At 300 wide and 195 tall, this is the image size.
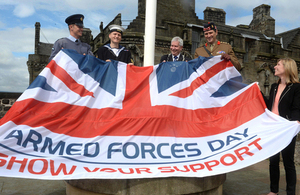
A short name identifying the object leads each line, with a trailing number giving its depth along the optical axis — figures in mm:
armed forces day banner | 2682
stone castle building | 17625
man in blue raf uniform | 3818
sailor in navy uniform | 4113
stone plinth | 2604
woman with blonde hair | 3244
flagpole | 4500
